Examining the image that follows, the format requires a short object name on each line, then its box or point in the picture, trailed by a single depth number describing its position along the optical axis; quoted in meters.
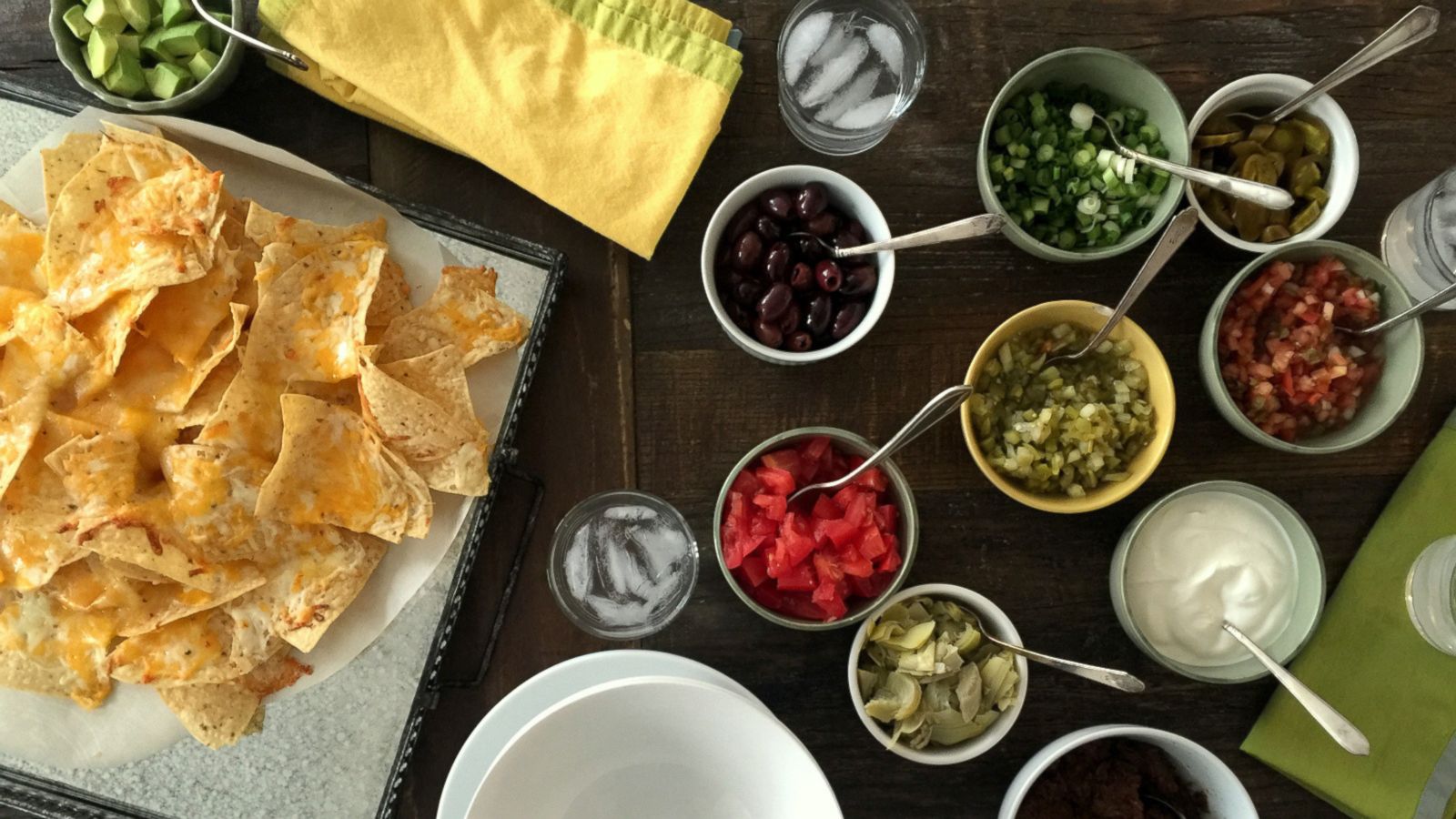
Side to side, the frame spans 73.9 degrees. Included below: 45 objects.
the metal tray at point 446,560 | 1.43
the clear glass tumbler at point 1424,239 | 1.53
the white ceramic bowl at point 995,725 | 1.41
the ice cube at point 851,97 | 1.52
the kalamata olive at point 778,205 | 1.44
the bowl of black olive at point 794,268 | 1.43
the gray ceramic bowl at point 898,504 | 1.42
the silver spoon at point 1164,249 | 1.30
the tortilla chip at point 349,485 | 1.39
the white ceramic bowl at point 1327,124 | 1.47
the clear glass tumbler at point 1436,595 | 1.51
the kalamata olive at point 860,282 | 1.44
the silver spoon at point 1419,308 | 1.38
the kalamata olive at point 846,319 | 1.44
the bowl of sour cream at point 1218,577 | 1.48
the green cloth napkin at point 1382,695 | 1.54
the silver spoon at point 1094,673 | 1.35
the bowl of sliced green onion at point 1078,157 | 1.46
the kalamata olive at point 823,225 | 1.45
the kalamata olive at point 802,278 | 1.43
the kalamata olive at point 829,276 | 1.43
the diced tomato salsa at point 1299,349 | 1.46
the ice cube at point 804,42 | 1.51
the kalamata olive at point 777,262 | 1.43
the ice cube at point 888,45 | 1.54
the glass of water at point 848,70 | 1.51
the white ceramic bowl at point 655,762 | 1.18
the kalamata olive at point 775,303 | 1.42
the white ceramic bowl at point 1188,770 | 1.41
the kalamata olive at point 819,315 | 1.44
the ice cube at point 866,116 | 1.51
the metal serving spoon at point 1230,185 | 1.31
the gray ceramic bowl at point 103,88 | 1.39
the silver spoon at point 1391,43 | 1.33
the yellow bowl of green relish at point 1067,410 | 1.44
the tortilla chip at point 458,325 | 1.45
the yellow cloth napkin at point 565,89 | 1.45
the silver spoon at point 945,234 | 1.32
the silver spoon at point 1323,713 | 1.31
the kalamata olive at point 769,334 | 1.43
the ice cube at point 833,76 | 1.51
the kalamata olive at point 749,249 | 1.43
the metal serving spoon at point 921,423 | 1.34
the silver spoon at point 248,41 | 1.37
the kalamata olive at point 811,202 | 1.44
